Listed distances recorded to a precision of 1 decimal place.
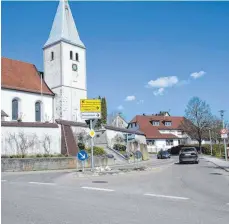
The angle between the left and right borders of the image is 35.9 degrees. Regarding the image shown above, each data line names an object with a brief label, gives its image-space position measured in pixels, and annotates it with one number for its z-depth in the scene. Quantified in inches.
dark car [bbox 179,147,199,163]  1369.3
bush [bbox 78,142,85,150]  1627.5
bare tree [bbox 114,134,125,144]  1931.2
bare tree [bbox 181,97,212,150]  3058.6
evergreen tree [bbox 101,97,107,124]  2767.0
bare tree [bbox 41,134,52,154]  1423.5
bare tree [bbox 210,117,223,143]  3189.0
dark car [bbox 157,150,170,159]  2299.5
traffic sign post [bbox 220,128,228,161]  1350.4
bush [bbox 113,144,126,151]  1883.6
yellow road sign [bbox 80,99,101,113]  885.8
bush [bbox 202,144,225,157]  2424.7
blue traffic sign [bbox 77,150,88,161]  826.8
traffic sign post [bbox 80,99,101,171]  877.8
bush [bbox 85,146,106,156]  1486.0
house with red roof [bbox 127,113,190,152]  3374.5
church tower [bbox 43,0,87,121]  2096.5
